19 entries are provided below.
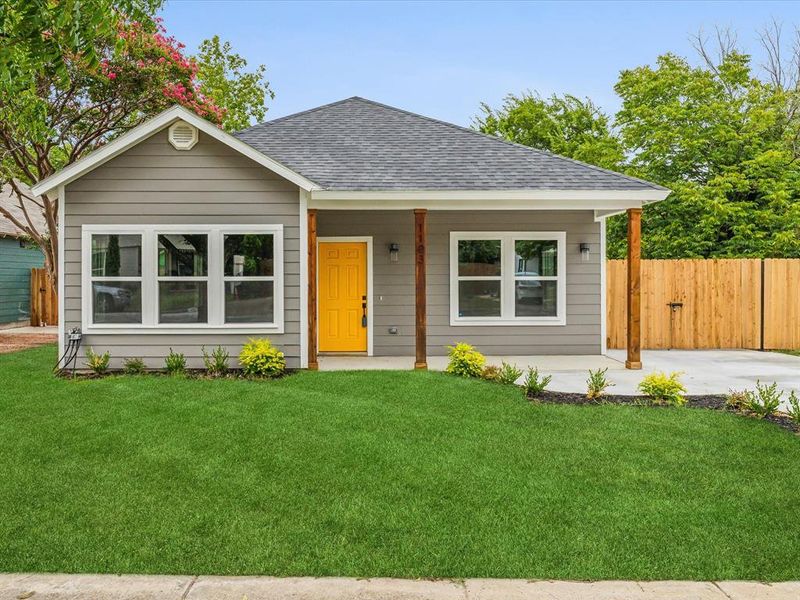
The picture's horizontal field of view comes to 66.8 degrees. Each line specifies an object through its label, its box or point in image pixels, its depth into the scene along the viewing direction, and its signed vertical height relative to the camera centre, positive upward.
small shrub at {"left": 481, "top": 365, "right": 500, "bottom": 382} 8.20 -1.04
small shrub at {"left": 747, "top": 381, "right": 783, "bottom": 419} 6.25 -1.11
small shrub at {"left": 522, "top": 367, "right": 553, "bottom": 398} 7.27 -1.07
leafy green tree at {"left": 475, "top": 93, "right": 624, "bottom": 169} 26.33 +7.70
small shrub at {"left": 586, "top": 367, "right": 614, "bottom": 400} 7.06 -1.05
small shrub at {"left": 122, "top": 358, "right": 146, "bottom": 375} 8.95 -1.06
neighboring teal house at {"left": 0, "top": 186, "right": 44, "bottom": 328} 18.30 +0.76
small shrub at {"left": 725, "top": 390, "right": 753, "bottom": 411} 6.51 -1.12
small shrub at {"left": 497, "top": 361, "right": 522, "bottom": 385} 7.92 -1.03
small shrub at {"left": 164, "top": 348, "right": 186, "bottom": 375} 8.84 -0.99
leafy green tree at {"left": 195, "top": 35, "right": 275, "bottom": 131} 27.23 +9.84
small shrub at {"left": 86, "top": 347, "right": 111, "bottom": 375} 8.80 -0.95
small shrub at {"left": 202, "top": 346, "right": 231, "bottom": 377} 8.84 -0.99
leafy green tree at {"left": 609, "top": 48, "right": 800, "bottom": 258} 17.27 +4.23
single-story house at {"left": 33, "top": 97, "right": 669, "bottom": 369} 9.04 +1.14
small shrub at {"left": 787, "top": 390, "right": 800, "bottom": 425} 5.90 -1.11
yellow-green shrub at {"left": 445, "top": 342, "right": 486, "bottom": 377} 8.47 -0.92
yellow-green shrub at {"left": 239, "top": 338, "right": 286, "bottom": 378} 8.60 -0.92
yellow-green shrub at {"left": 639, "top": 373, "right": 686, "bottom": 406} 6.90 -1.07
